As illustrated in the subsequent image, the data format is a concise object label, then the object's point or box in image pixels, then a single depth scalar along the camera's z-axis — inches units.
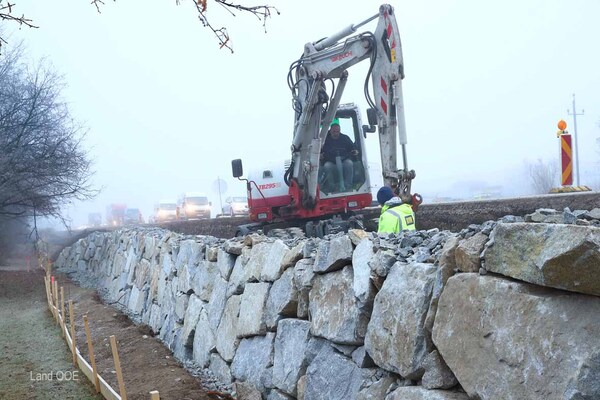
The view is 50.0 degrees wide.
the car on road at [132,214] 2221.0
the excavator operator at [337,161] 498.0
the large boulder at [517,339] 108.4
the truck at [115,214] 2366.4
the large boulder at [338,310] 179.2
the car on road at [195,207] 1617.9
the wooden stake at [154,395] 153.0
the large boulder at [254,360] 237.5
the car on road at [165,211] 1768.0
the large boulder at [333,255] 195.6
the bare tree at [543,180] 1326.8
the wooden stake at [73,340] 338.1
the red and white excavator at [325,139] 401.4
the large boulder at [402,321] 148.9
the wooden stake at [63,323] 412.9
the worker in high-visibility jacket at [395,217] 261.3
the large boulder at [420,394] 134.6
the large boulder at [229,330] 273.0
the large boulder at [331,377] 178.7
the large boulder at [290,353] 210.1
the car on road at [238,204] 1401.3
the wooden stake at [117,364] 225.8
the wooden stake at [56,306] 469.7
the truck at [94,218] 2923.2
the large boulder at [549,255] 107.3
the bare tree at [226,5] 121.4
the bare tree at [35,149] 722.2
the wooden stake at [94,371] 287.0
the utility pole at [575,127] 1274.0
